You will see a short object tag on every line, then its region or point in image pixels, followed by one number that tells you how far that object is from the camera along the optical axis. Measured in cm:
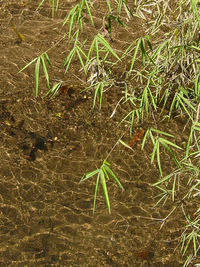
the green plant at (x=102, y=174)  191
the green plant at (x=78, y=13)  210
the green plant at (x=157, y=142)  216
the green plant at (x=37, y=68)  215
